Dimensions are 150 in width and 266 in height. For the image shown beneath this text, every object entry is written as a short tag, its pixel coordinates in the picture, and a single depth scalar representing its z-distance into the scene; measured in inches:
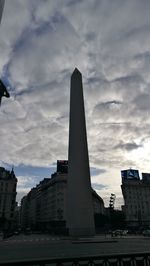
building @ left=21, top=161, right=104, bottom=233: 2406.8
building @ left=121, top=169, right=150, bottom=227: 2575.8
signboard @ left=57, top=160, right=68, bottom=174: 2523.4
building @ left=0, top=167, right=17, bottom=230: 2506.6
